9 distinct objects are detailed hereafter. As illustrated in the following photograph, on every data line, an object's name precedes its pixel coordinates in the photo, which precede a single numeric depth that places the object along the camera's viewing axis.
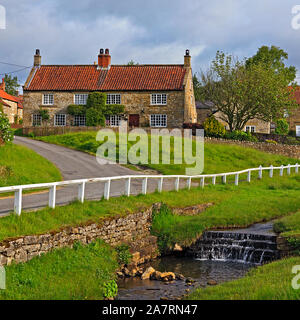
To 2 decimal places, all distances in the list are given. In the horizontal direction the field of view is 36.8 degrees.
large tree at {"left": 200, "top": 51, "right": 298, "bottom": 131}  53.84
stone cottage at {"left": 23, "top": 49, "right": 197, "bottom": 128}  52.19
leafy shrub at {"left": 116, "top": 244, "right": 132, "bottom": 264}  14.05
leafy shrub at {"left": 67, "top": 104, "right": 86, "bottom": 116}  52.84
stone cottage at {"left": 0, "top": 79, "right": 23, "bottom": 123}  81.66
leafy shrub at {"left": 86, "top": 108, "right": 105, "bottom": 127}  52.12
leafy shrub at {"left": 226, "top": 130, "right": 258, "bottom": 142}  49.16
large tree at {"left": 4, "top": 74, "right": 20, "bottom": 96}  105.81
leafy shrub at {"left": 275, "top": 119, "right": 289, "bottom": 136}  66.84
